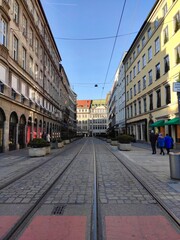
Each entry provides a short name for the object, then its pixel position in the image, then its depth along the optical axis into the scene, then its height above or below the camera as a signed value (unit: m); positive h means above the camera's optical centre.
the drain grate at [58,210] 4.35 -1.70
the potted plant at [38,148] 15.11 -1.13
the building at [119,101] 52.66 +8.85
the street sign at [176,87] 6.74 +1.46
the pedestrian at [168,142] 15.08 -0.78
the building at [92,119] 127.94 +8.33
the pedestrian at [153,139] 16.50 -0.60
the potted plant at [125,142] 19.77 -0.98
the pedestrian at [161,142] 15.86 -0.85
